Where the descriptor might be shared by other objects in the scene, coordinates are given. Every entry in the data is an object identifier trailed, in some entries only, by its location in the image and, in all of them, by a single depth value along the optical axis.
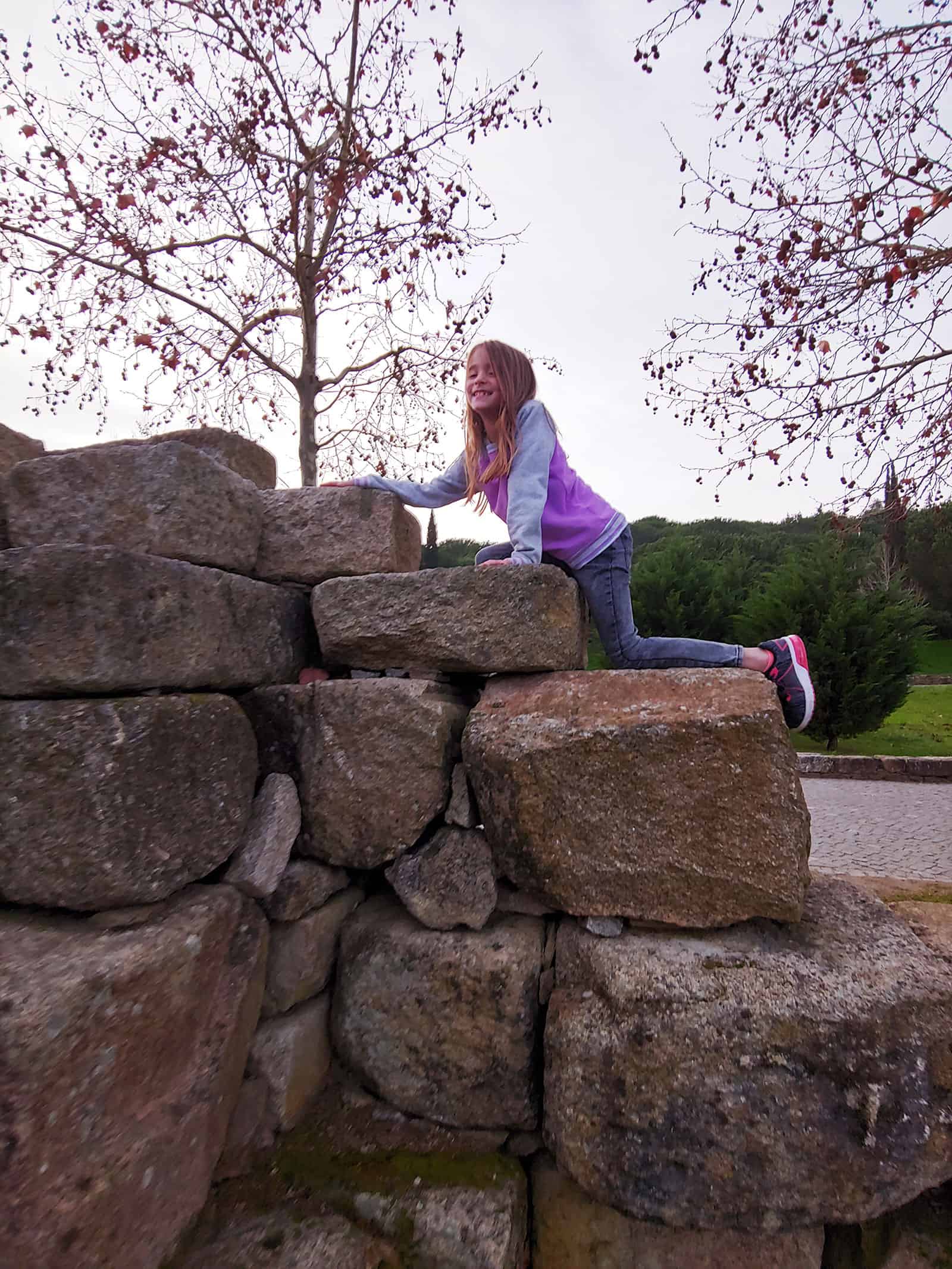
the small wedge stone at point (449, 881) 1.94
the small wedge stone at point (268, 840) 1.79
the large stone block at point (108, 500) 1.81
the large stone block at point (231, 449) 2.26
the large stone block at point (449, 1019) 1.85
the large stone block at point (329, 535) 2.18
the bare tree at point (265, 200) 5.16
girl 2.22
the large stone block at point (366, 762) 1.95
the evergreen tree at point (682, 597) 12.12
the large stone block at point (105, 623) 1.52
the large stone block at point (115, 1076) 1.25
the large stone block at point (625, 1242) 1.68
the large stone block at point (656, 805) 1.77
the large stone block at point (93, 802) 1.46
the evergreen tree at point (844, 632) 9.88
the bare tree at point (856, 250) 4.12
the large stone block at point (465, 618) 1.99
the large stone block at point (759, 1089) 1.62
